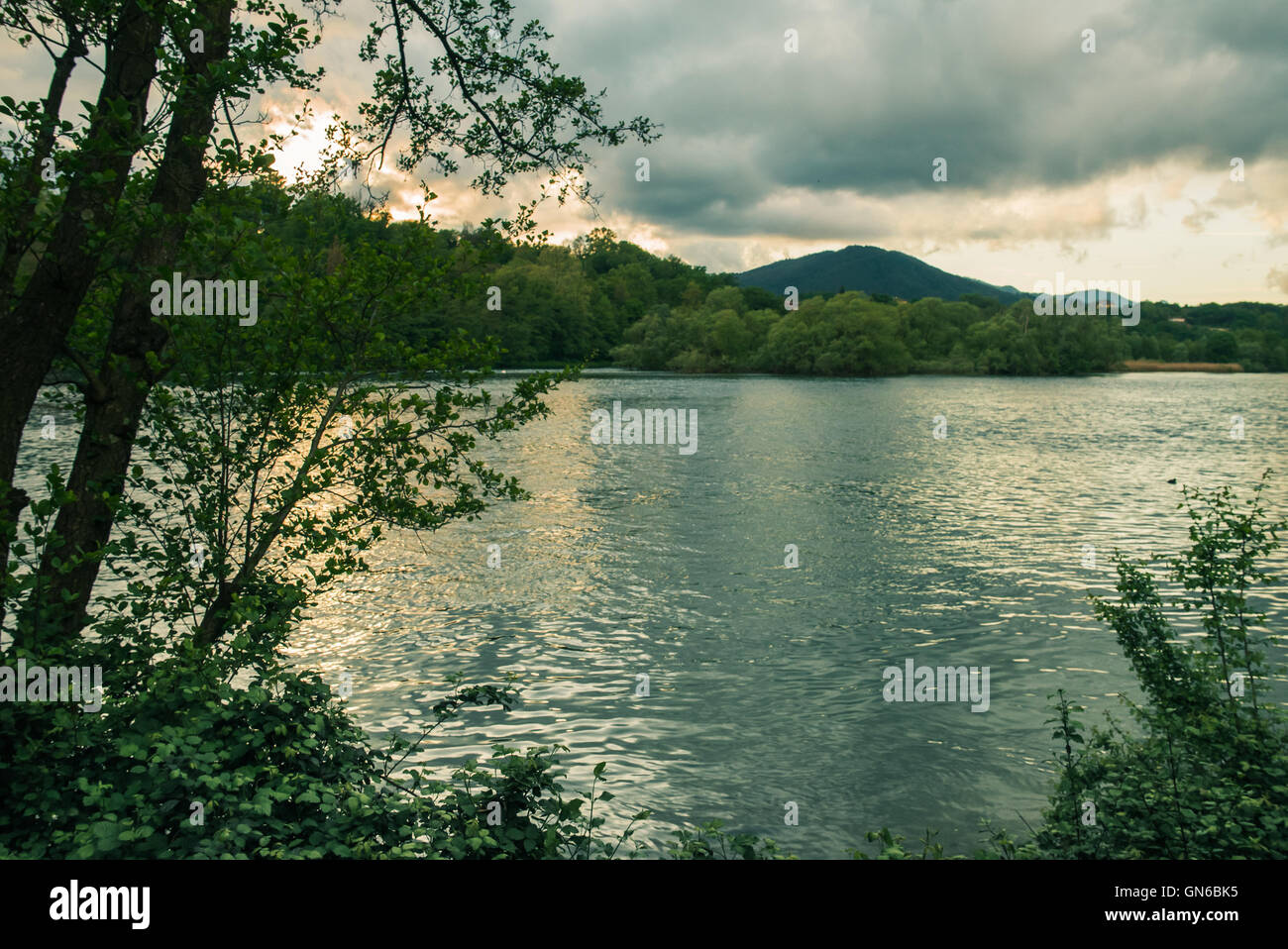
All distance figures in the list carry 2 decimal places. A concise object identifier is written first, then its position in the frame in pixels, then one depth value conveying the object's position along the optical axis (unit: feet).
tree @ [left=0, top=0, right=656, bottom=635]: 19.42
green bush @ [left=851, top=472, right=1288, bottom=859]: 23.61
